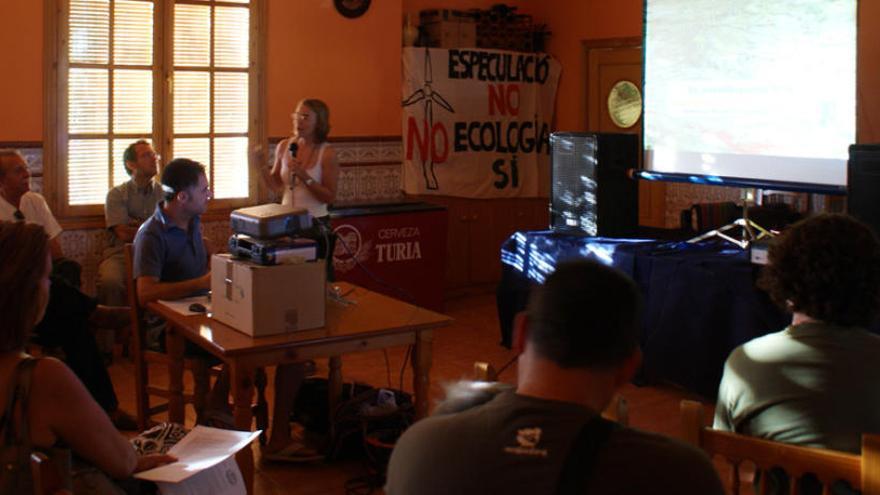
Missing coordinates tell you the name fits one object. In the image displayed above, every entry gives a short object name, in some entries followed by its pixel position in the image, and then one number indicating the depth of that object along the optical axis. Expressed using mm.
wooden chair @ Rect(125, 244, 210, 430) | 4363
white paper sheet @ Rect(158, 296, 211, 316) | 4051
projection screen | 5219
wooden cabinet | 7984
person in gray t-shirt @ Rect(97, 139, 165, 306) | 6160
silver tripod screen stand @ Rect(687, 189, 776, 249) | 5410
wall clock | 7266
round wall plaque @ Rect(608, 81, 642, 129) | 7944
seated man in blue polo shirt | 4238
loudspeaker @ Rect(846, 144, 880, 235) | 4645
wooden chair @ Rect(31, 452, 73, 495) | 2004
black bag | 4629
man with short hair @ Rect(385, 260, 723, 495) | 1429
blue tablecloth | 5043
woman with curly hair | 2137
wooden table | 3582
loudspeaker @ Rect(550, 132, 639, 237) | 6055
